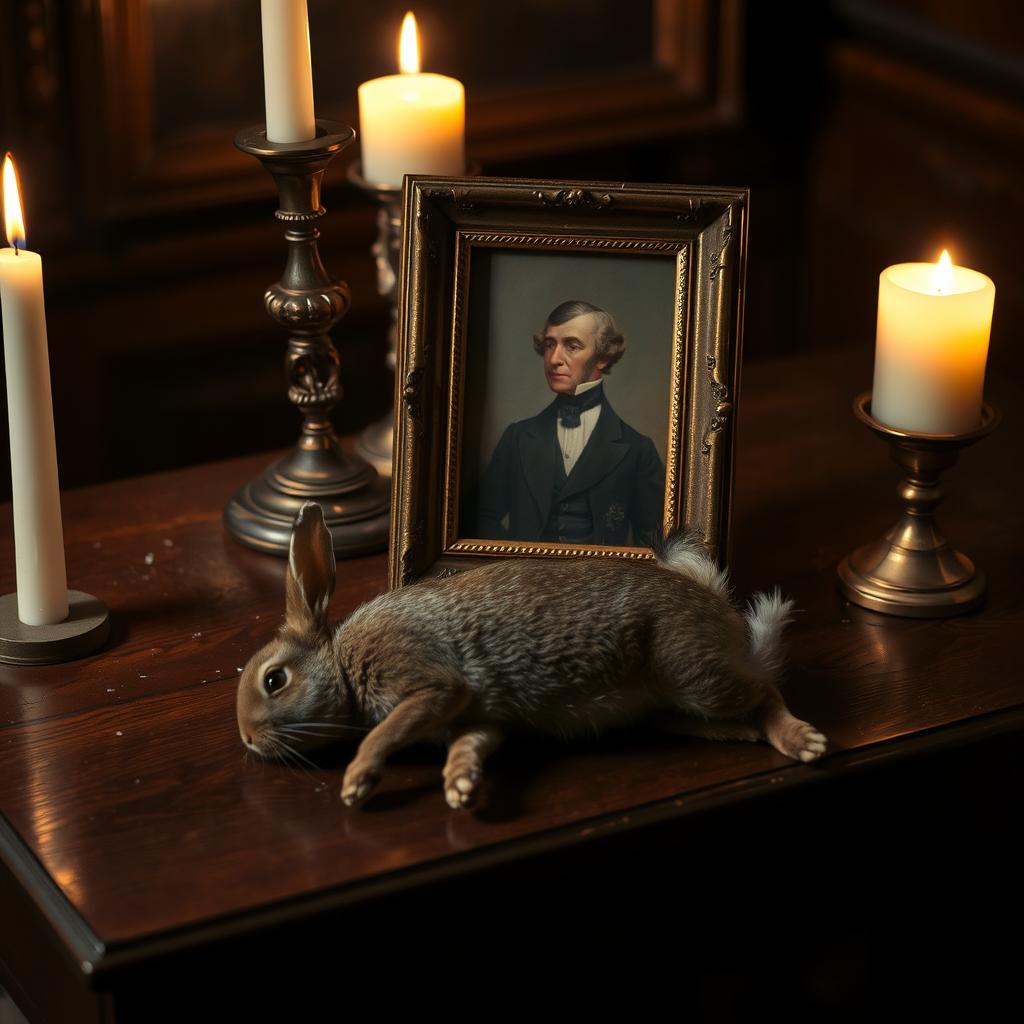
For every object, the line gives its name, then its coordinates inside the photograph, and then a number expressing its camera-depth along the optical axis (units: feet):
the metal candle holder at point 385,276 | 4.39
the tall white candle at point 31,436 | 3.25
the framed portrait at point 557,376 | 3.48
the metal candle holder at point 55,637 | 3.50
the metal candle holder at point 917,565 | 3.69
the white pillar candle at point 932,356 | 3.47
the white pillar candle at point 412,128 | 4.06
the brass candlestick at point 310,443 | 3.82
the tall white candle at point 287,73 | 3.66
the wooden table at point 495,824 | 2.84
